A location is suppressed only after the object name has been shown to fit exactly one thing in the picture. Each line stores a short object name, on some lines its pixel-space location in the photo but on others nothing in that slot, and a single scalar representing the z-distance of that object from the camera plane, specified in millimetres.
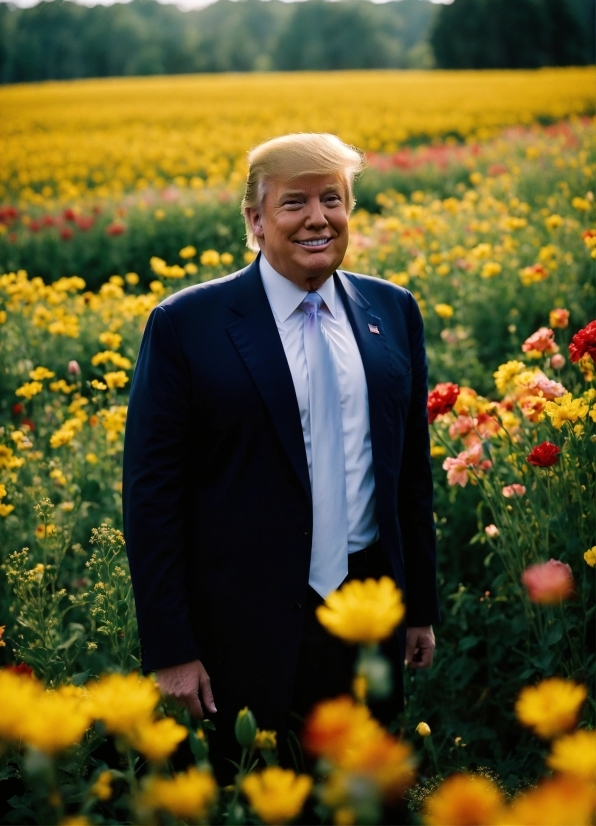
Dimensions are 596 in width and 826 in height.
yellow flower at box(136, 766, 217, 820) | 718
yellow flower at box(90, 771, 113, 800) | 810
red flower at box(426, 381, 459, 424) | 2088
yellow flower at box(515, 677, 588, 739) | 758
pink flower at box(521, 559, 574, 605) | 1394
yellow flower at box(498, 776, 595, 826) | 625
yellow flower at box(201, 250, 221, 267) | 3814
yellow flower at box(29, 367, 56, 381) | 2918
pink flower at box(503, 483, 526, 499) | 2123
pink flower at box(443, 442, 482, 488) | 2090
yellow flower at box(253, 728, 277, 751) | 994
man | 1658
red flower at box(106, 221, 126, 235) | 5364
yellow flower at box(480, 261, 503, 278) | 3502
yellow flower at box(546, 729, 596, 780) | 717
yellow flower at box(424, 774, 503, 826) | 658
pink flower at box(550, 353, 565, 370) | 2521
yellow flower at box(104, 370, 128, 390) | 2922
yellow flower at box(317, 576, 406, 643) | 753
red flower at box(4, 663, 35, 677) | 1436
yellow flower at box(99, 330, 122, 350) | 3098
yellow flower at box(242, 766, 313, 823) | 696
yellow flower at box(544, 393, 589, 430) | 1850
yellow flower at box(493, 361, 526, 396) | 2172
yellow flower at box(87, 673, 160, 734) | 767
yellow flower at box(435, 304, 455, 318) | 3324
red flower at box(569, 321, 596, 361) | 1889
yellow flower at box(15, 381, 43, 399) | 2936
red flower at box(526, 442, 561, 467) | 1867
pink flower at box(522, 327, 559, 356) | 2395
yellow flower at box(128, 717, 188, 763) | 755
